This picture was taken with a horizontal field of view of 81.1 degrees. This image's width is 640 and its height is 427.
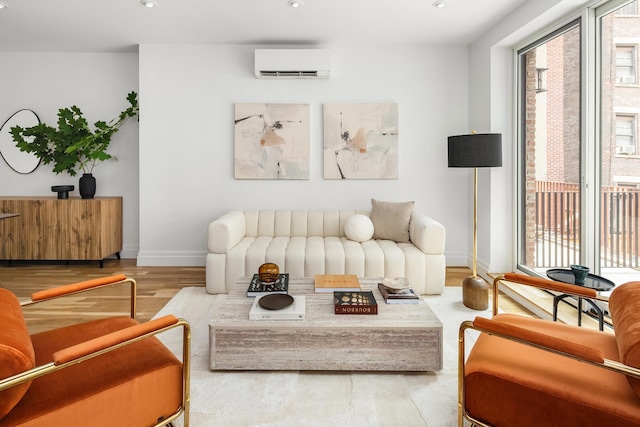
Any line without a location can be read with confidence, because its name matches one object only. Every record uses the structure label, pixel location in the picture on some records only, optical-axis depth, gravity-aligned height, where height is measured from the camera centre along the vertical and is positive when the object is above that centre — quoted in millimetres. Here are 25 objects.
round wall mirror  4789 +860
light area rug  1686 -908
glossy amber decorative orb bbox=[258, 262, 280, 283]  2497 -394
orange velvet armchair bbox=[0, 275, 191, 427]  1032 -537
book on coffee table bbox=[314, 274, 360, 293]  2461 -468
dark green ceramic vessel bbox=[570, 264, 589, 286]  2129 -343
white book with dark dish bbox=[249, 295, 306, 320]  2029 -538
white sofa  3355 -404
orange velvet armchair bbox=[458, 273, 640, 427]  1104 -546
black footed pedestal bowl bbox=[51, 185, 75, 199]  4449 +298
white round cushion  3816 -151
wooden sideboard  4301 -166
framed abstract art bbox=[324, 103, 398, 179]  4484 +882
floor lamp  2994 +456
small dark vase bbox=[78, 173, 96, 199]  4520 +347
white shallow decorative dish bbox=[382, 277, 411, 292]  2338 -445
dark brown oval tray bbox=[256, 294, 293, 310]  2092 -501
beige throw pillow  3826 -70
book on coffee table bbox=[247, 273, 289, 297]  2371 -475
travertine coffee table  2031 -721
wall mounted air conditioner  4258 +1761
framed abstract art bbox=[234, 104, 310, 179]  4477 +894
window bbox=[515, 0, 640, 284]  2629 +553
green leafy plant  4484 +920
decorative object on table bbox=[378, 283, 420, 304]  2275 -503
